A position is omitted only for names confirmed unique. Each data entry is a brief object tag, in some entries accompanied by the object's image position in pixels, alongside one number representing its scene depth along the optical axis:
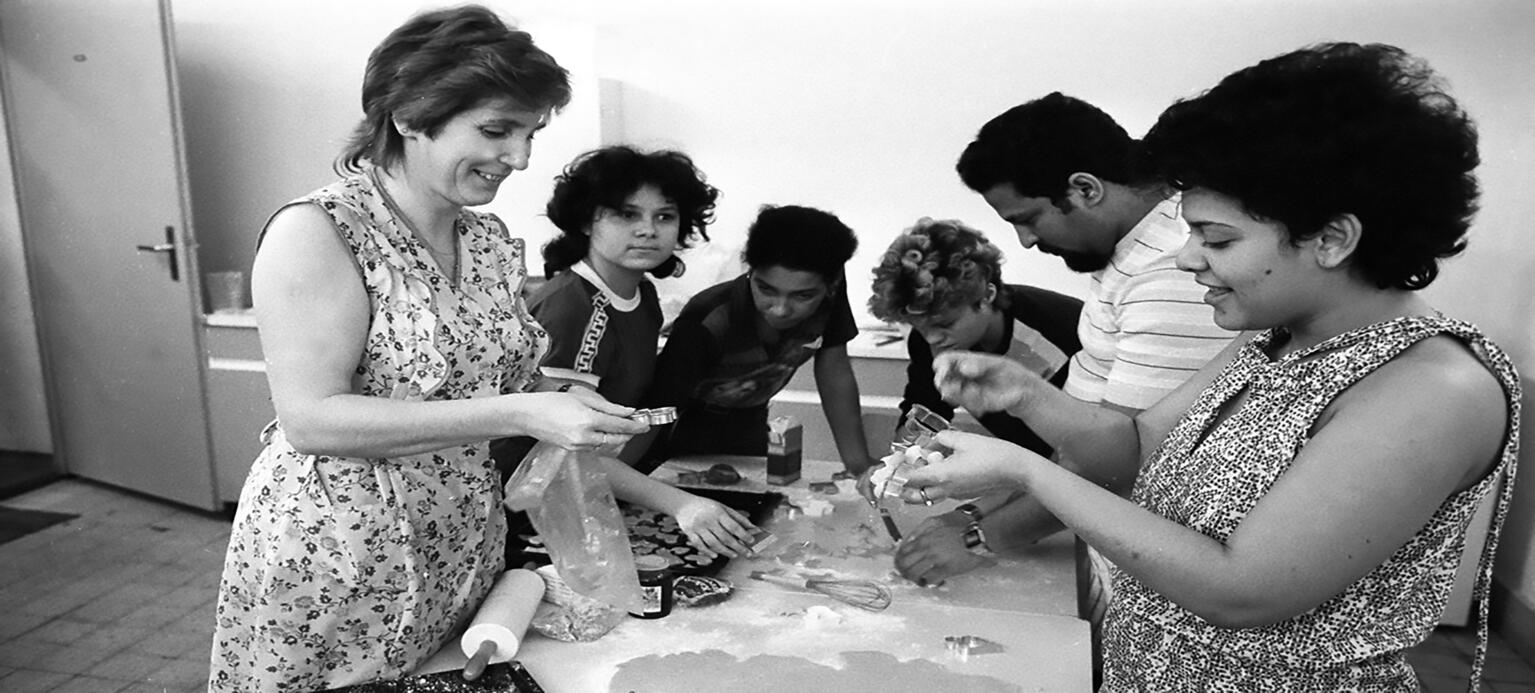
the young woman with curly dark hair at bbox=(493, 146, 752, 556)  1.84
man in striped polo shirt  1.41
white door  3.37
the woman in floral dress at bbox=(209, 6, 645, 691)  1.10
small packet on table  1.96
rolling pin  1.18
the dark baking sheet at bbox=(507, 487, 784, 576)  1.51
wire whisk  1.41
